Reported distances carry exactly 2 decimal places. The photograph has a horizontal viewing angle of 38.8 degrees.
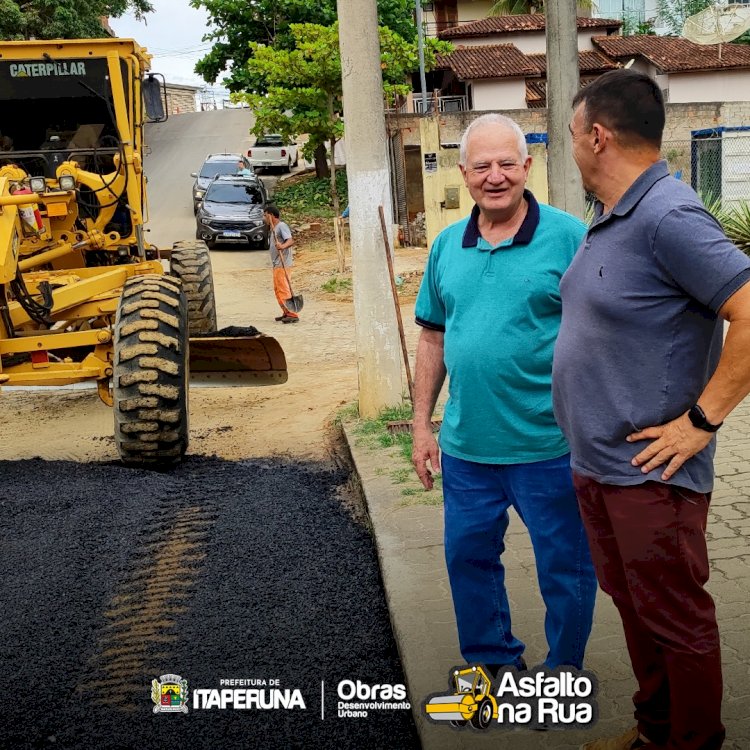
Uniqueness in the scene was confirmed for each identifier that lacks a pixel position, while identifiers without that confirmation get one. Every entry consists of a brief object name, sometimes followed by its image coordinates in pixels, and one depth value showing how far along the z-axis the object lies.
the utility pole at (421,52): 28.23
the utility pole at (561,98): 9.38
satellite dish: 28.34
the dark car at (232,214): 23.98
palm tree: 46.50
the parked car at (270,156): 35.53
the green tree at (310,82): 23.72
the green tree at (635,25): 47.75
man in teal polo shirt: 3.46
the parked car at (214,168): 28.08
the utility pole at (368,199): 7.85
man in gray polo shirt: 2.70
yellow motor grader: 7.48
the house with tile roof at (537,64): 36.53
